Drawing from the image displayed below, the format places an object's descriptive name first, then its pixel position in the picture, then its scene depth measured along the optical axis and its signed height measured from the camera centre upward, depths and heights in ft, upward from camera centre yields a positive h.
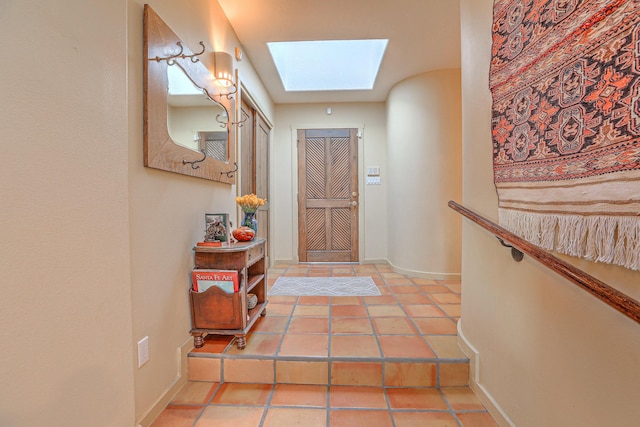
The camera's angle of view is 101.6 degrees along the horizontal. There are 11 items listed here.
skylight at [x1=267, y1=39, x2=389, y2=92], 10.18 +6.12
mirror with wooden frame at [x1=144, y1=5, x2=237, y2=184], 4.11 +1.98
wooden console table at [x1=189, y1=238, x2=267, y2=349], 5.10 -1.81
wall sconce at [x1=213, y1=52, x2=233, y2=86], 6.33 +3.53
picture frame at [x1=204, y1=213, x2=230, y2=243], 5.45 -0.36
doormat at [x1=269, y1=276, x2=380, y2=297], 8.69 -2.77
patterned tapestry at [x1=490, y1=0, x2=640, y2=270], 2.23 +0.87
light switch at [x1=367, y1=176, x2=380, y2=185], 13.29 +1.45
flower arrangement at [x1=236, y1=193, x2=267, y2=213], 6.57 +0.19
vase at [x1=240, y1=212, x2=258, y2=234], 6.61 -0.27
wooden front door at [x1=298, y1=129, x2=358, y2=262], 13.39 +0.76
